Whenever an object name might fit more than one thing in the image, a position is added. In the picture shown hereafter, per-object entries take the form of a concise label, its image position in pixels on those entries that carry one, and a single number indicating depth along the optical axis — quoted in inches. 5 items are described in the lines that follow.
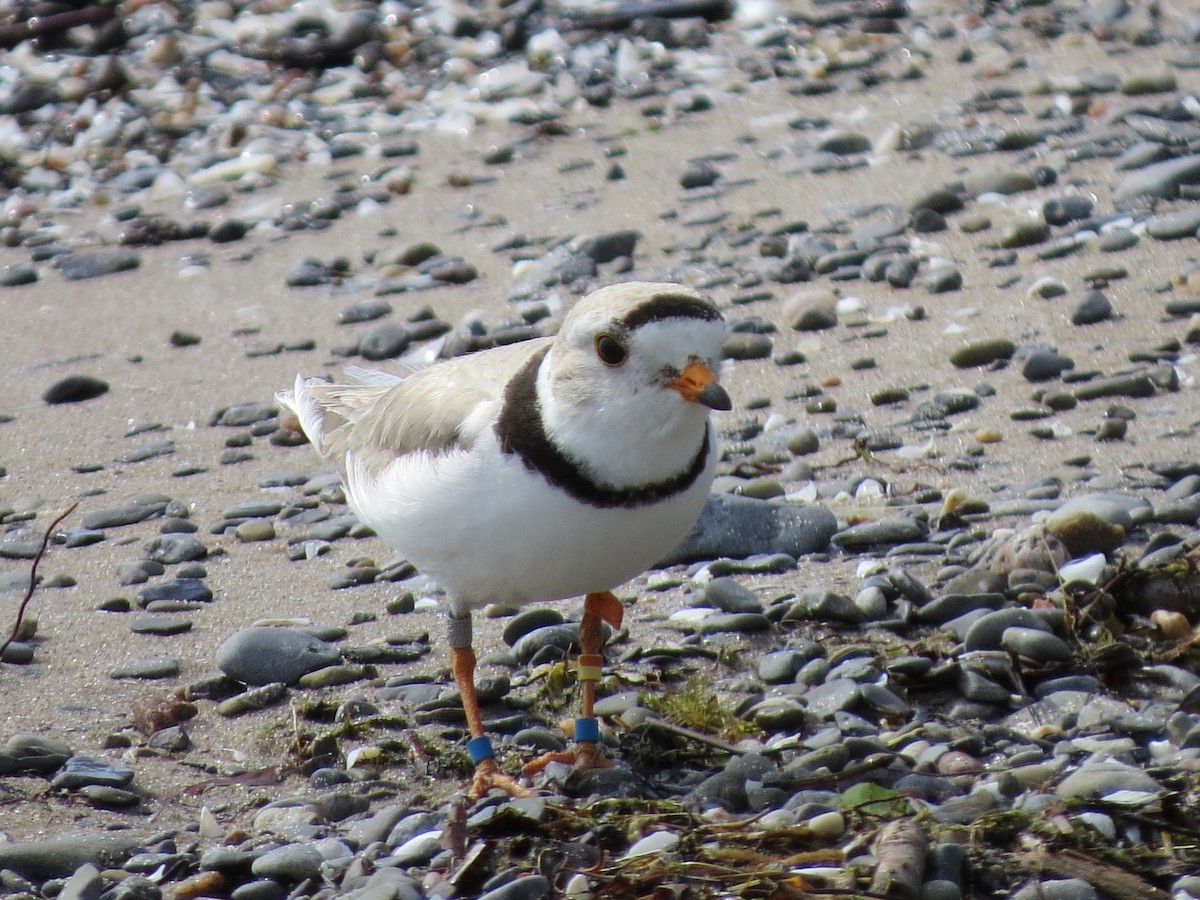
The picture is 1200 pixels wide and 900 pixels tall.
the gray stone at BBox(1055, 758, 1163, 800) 254.2
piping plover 255.0
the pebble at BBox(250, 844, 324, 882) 258.7
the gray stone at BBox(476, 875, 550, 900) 242.1
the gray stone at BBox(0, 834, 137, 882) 260.4
